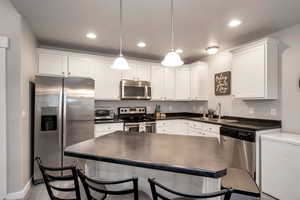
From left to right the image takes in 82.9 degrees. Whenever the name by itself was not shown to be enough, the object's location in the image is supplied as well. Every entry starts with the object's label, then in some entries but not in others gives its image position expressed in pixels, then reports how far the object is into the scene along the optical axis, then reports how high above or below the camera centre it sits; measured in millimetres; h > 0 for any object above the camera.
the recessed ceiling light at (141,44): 3647 +1266
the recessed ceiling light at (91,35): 3149 +1258
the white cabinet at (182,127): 3854 -633
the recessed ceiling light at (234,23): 2592 +1237
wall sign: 3920 +439
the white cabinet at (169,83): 4734 +525
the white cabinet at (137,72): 4273 +775
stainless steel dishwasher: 2648 -761
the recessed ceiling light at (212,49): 3545 +1103
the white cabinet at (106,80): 3951 +512
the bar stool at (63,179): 1174 -572
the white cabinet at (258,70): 2871 +571
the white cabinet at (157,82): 4594 +549
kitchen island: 1135 -421
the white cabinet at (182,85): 4840 +482
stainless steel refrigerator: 2902 -255
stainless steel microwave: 4141 +310
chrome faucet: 4146 -188
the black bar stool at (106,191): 994 -532
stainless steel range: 3941 -423
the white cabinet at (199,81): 4539 +579
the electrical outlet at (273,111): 3041 -174
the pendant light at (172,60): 1820 +453
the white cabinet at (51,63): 3434 +811
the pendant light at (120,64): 2010 +451
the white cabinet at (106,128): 3614 -563
